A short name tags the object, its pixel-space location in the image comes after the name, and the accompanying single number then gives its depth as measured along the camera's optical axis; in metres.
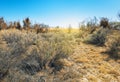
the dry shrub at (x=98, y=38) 4.44
